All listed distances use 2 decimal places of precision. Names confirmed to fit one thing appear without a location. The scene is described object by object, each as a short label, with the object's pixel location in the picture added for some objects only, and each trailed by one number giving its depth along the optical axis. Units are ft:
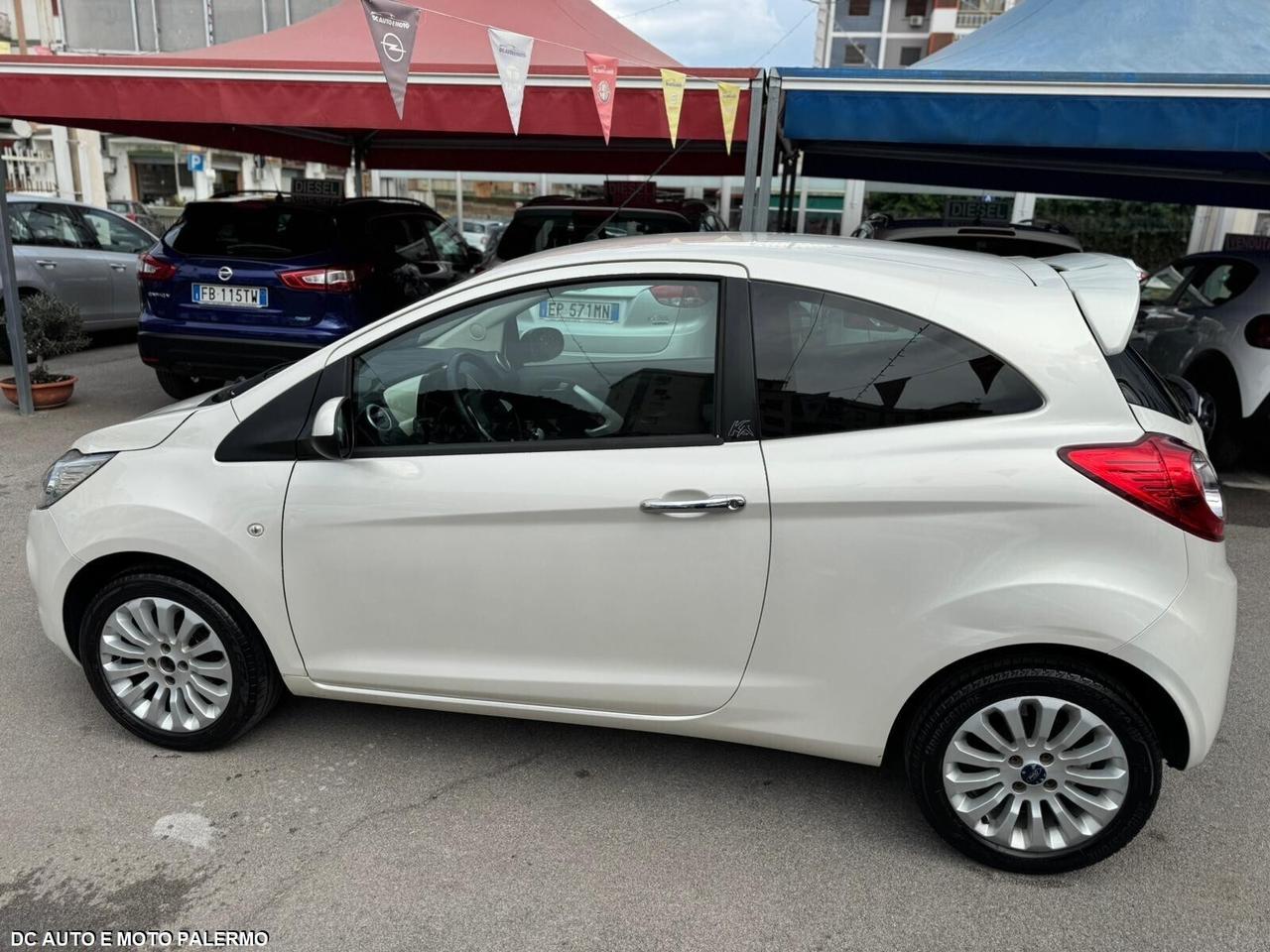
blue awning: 16.94
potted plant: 24.48
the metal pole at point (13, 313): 22.65
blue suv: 21.34
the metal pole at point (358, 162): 36.52
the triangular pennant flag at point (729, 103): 18.20
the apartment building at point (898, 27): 131.23
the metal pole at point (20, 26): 81.83
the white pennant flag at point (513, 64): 17.80
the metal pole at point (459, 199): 72.84
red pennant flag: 18.26
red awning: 19.03
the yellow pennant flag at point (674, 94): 18.24
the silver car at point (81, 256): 29.76
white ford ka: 7.74
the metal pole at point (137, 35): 93.25
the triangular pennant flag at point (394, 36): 16.19
